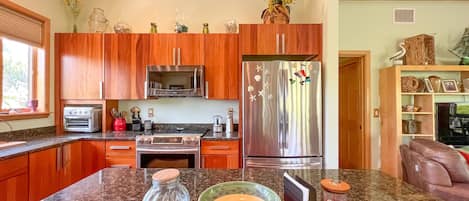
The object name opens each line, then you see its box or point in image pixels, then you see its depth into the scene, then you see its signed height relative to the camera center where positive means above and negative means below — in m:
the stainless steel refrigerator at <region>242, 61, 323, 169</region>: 2.83 -0.11
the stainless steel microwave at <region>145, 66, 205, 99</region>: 3.19 +0.22
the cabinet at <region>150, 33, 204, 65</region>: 3.24 +0.66
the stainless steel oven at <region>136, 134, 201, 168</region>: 2.91 -0.53
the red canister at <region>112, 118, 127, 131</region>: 3.44 -0.29
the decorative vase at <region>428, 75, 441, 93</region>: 3.51 +0.22
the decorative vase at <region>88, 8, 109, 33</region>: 3.51 +1.06
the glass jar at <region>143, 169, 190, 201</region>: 0.73 -0.24
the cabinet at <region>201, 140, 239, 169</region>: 2.94 -0.57
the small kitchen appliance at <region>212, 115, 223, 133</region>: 3.37 -0.29
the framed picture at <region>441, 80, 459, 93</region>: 3.52 +0.20
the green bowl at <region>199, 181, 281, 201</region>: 0.85 -0.29
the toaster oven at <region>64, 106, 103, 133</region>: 3.21 -0.20
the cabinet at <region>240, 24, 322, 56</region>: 3.03 +0.71
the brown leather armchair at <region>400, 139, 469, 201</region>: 2.46 -0.67
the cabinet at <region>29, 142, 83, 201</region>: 2.27 -0.63
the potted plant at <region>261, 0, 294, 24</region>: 3.13 +1.04
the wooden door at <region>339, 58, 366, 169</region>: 4.00 -0.22
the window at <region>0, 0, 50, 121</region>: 2.62 +0.43
